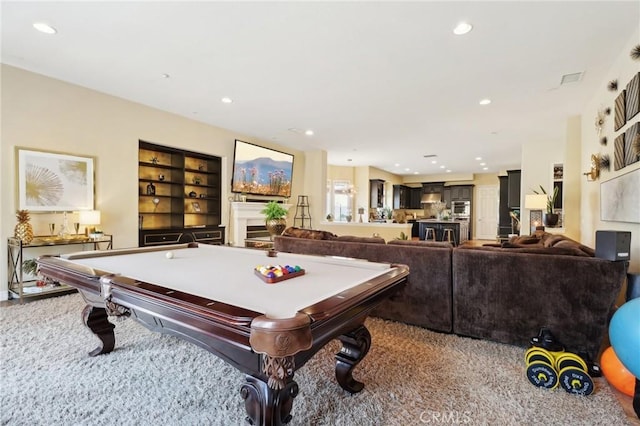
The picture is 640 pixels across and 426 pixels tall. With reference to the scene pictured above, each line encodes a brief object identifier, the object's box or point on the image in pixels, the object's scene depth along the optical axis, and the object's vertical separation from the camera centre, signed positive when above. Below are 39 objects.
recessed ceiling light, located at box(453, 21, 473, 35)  2.59 +1.61
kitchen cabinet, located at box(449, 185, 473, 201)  12.33 +0.74
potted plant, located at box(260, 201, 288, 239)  5.90 -0.18
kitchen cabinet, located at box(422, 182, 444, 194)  12.98 +0.98
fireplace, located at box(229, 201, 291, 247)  6.27 -0.26
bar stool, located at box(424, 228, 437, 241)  9.07 -0.68
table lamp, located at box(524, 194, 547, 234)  5.32 +0.16
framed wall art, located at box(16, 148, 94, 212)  3.60 +0.31
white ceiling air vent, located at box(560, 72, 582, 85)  3.50 +1.61
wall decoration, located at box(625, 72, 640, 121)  2.53 +1.02
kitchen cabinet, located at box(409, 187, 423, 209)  13.63 +0.54
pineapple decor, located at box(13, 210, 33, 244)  3.40 -0.27
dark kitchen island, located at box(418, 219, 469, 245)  8.68 -0.52
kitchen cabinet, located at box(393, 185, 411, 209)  12.55 +0.57
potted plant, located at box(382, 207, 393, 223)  10.35 -0.16
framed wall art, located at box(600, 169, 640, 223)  2.53 +0.13
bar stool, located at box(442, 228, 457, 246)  8.77 -0.74
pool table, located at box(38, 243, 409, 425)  0.97 -0.39
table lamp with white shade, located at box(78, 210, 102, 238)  3.85 -0.18
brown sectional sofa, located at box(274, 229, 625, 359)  2.19 -0.64
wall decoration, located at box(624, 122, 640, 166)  2.54 +0.62
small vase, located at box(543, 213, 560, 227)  5.05 -0.13
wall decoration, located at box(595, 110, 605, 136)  3.63 +1.13
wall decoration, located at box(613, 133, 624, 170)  2.88 +0.59
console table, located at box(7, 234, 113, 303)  3.43 -0.72
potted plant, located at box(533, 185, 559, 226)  5.05 -0.08
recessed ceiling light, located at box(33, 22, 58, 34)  2.70 +1.64
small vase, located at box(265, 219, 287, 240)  5.93 -0.36
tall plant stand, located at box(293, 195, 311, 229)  8.10 -0.15
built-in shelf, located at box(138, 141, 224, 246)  5.21 +0.23
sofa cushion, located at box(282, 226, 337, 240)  3.36 -0.30
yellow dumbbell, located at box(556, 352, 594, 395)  1.81 -1.01
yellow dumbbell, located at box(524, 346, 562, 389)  1.87 -1.00
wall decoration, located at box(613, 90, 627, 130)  2.88 +1.00
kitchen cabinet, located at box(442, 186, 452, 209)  12.64 +0.60
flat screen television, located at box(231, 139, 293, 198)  6.33 +0.86
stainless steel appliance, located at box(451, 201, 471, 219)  12.31 +0.05
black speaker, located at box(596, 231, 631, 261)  2.03 -0.23
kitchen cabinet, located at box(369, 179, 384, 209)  10.77 +0.62
